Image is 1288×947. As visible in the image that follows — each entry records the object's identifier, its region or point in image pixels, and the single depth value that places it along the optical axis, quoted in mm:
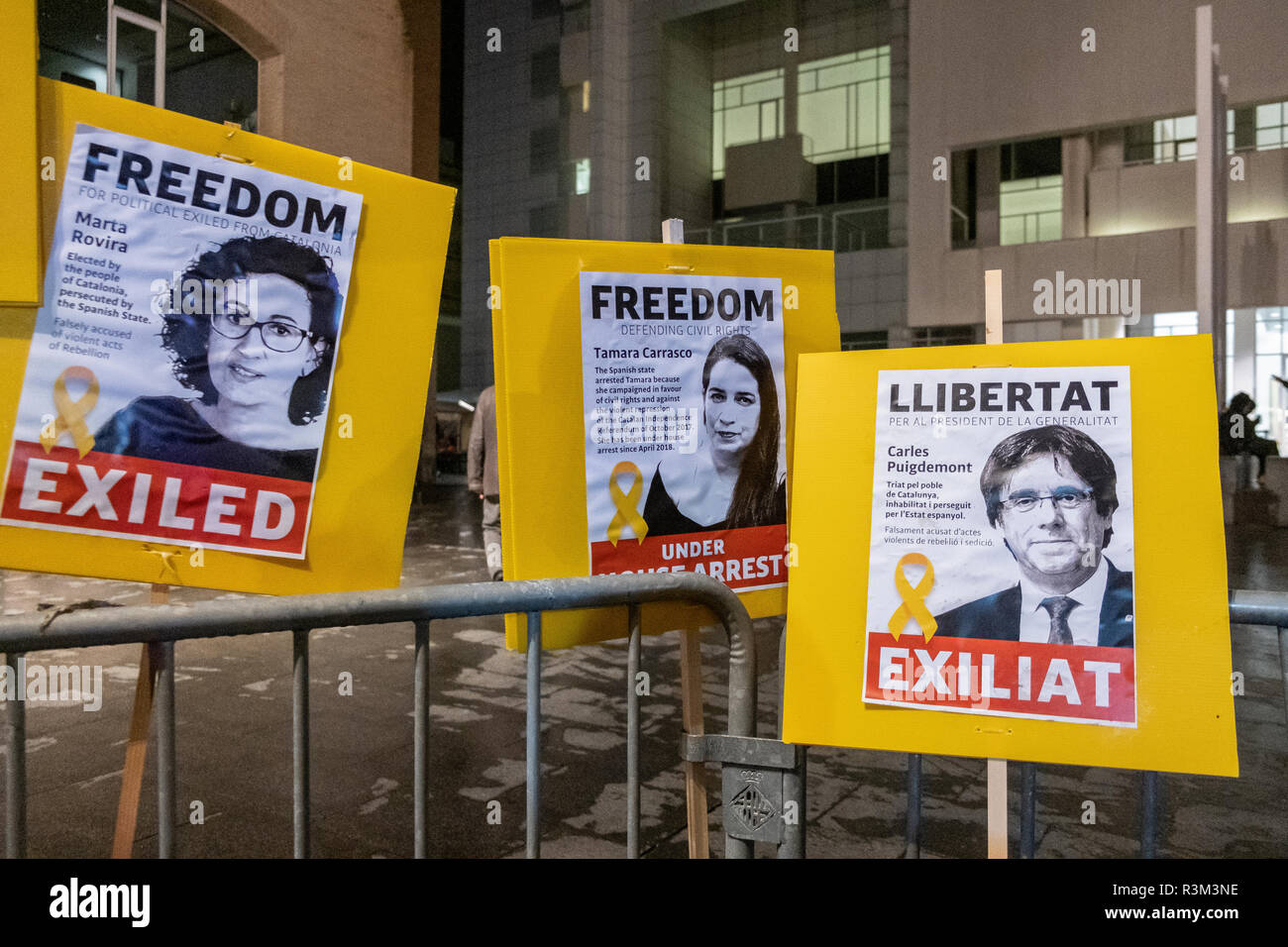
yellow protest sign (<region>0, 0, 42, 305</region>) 1888
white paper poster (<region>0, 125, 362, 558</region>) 1960
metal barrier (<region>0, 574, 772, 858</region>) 1653
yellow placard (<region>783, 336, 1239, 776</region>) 1860
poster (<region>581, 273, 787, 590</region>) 2451
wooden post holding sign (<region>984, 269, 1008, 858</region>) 2010
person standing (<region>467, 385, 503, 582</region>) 7516
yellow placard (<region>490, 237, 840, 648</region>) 2326
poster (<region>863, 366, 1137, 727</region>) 1918
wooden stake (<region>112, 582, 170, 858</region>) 1869
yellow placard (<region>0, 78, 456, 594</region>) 2061
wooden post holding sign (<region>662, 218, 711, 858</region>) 2369
